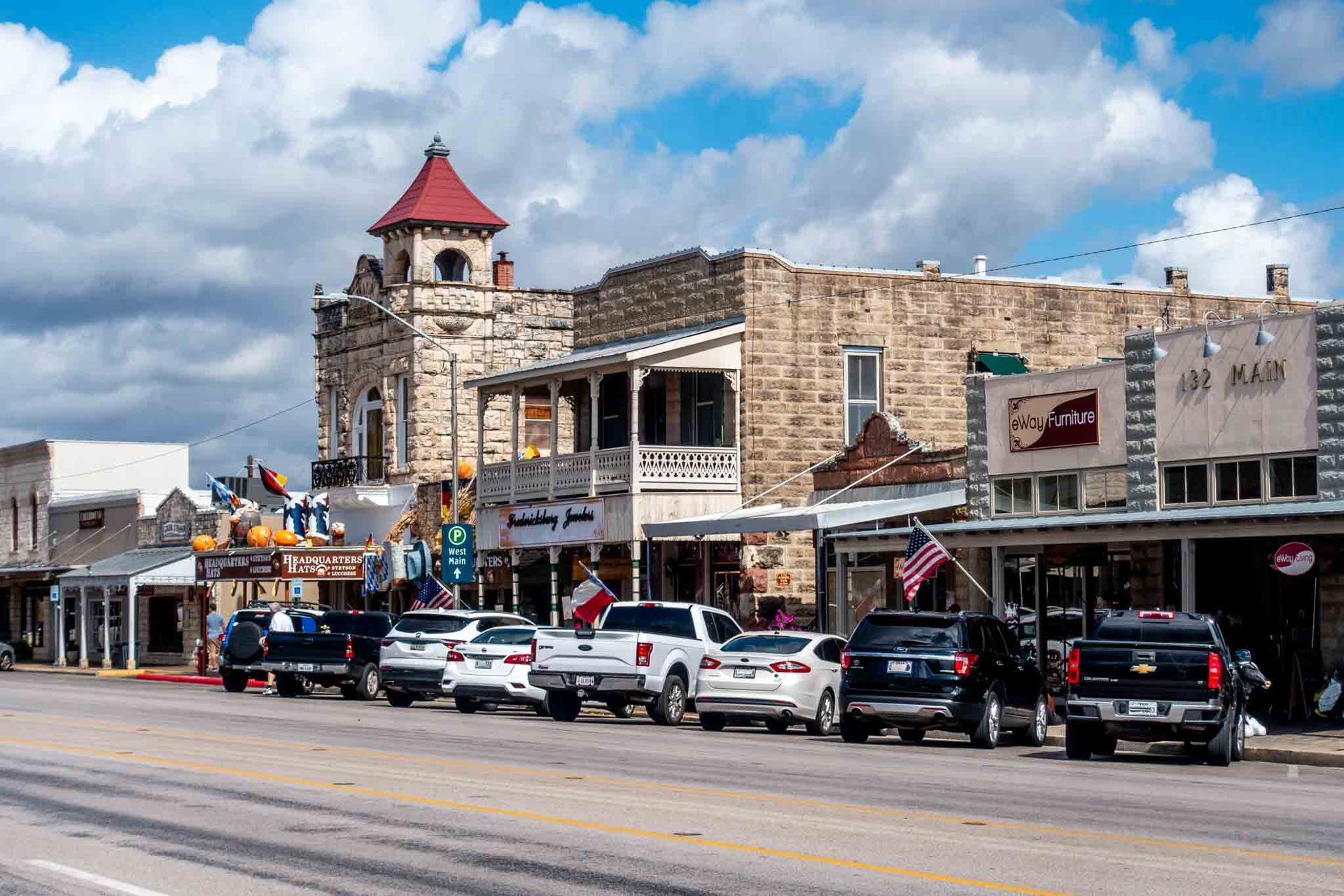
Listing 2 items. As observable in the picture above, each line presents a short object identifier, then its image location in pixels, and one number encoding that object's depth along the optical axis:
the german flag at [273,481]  50.47
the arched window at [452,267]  49.41
